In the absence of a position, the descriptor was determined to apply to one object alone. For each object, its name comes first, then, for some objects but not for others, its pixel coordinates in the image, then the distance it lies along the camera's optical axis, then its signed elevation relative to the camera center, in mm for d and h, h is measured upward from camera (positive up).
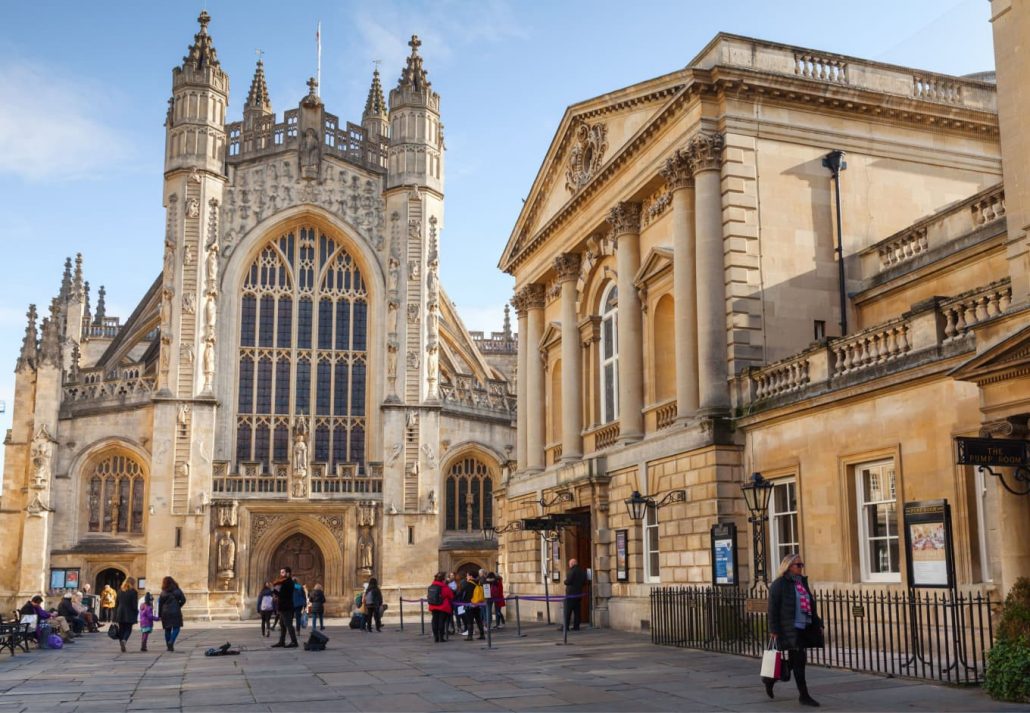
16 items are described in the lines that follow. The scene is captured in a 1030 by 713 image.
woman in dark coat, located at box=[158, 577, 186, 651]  21750 -1279
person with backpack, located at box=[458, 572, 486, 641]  22484 -1217
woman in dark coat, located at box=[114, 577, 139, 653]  22727 -1360
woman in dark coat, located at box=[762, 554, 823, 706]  11523 -823
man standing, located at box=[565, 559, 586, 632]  22438 -838
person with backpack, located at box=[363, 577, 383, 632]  28859 -1609
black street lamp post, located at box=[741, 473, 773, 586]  18094 +332
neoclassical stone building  14875 +4302
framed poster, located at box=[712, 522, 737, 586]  18766 -277
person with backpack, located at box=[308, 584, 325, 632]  27094 -1472
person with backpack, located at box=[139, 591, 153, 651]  22625 -1551
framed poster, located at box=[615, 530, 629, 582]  23281 -383
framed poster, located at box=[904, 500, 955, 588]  13180 -89
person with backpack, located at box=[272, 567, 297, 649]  21844 -1210
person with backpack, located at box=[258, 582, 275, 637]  27848 -1623
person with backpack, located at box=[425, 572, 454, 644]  22141 -1232
